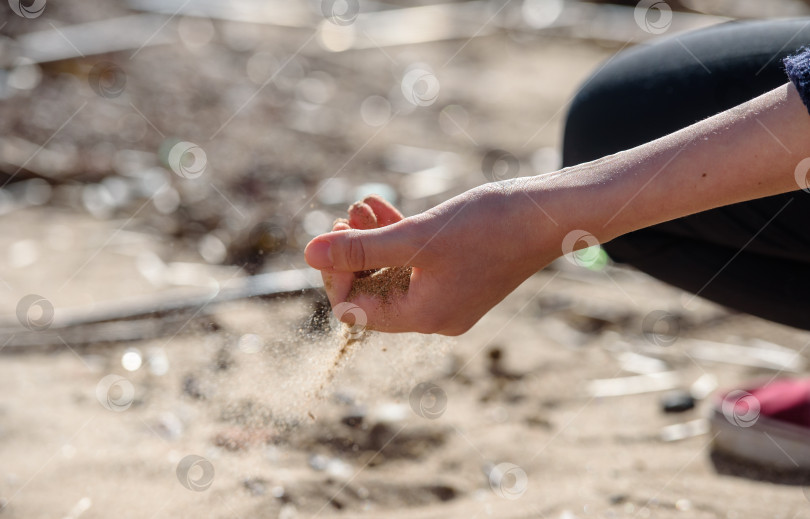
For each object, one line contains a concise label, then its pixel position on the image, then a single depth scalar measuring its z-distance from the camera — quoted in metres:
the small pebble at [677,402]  2.34
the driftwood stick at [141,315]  2.43
